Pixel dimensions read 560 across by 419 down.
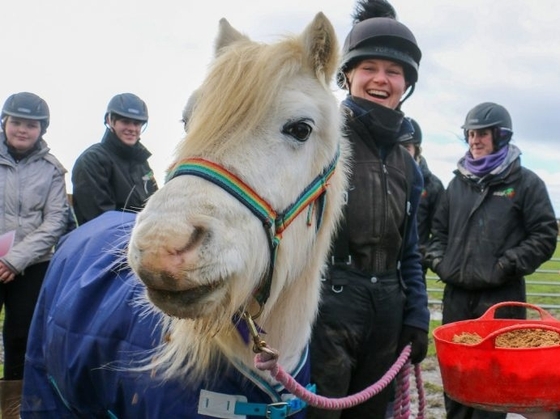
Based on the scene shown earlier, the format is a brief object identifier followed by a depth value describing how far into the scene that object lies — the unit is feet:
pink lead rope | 6.31
